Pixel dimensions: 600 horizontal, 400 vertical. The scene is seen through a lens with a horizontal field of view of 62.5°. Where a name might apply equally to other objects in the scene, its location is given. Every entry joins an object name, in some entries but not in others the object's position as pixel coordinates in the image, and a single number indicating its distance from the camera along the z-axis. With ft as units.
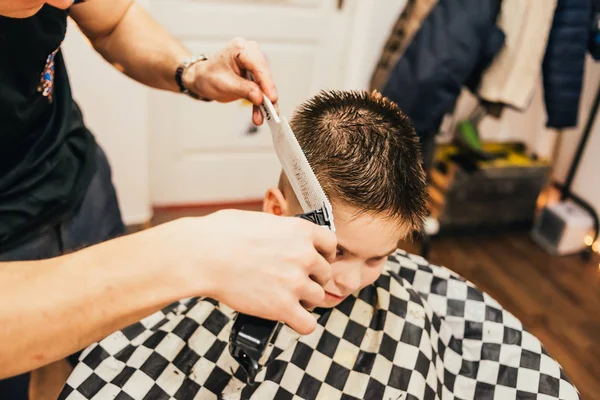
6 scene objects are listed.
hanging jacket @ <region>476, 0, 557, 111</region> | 6.55
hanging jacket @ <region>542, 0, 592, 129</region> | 6.51
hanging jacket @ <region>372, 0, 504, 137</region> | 6.36
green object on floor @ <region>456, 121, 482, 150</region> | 9.02
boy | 3.06
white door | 7.71
